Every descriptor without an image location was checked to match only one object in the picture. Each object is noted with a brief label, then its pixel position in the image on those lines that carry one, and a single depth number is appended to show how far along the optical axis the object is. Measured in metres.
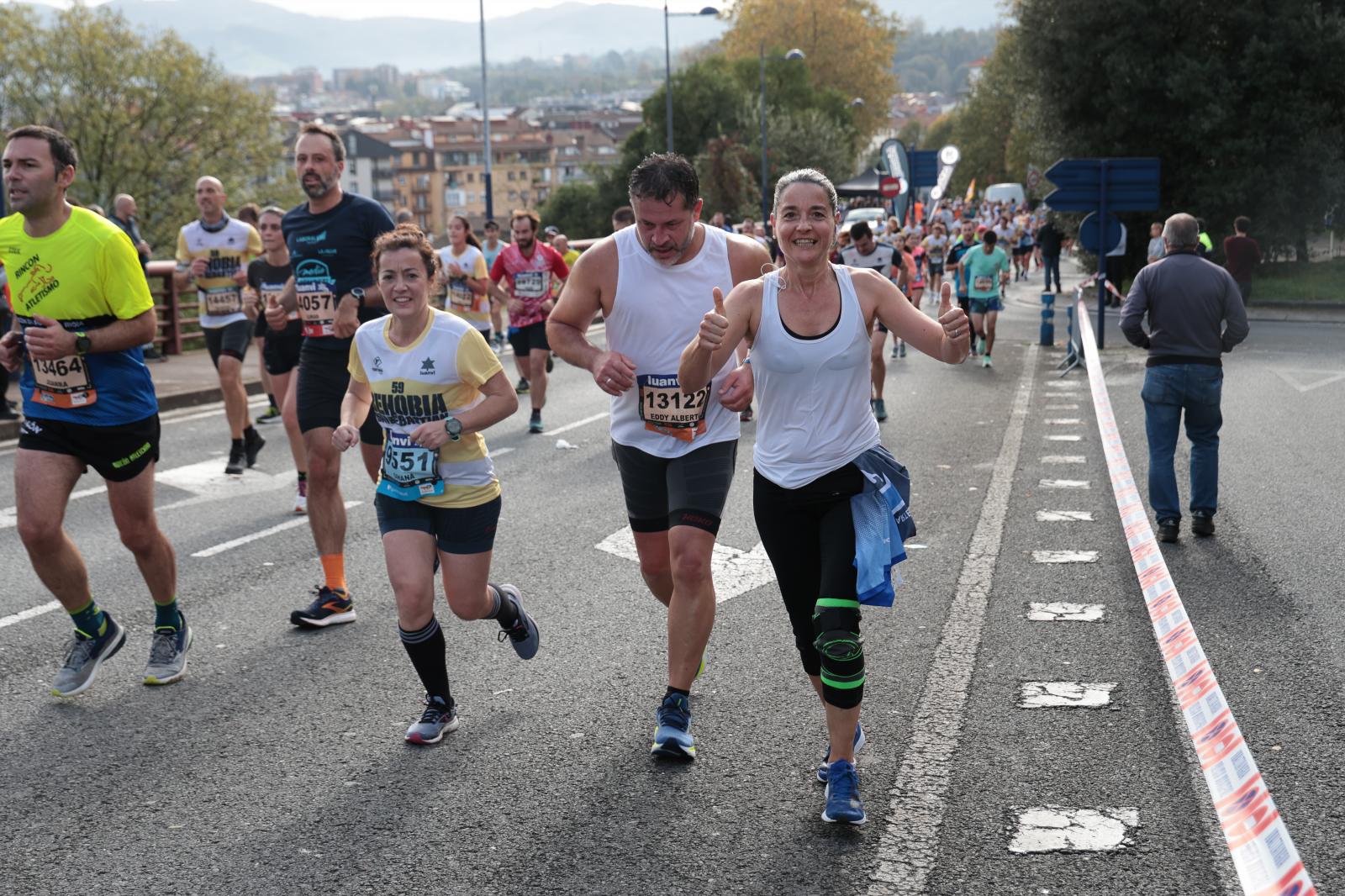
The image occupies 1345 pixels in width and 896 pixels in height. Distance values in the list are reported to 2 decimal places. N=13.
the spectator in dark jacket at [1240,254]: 24.33
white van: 75.69
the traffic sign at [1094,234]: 20.44
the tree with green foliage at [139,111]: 55.69
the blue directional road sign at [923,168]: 47.59
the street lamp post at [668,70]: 49.62
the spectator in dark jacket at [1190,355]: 8.34
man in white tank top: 4.86
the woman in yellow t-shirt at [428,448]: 5.02
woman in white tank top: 4.26
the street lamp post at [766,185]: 60.42
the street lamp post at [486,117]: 41.25
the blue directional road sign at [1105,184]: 20.22
